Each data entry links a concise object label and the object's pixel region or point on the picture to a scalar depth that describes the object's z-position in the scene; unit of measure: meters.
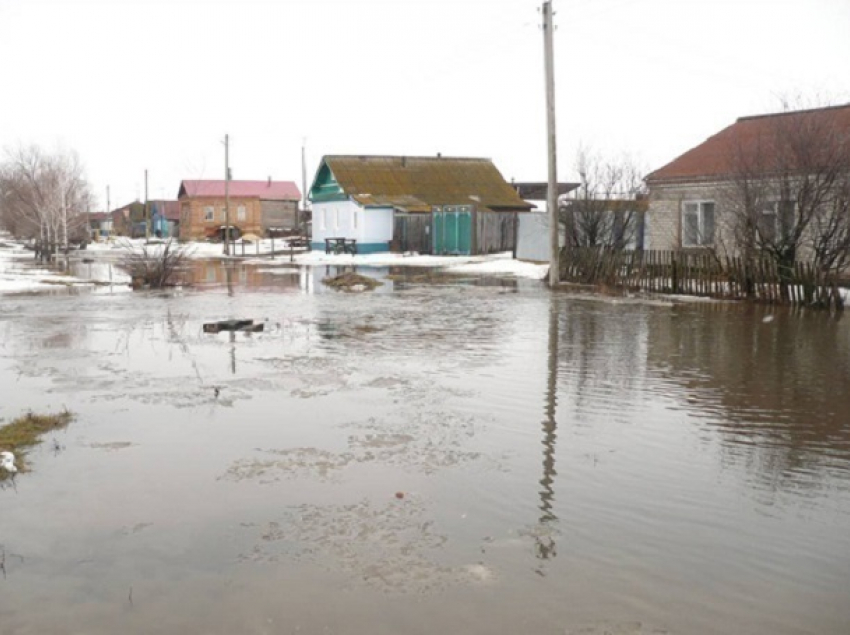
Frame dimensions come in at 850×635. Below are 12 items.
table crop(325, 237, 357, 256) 50.27
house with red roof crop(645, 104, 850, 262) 19.91
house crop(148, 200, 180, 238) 95.25
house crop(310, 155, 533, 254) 47.16
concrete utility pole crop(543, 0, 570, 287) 25.61
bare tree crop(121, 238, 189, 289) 27.47
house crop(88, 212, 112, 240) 106.19
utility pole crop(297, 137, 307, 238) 70.71
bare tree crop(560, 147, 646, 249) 31.20
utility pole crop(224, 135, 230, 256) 52.89
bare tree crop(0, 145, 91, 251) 50.69
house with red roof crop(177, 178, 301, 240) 85.44
